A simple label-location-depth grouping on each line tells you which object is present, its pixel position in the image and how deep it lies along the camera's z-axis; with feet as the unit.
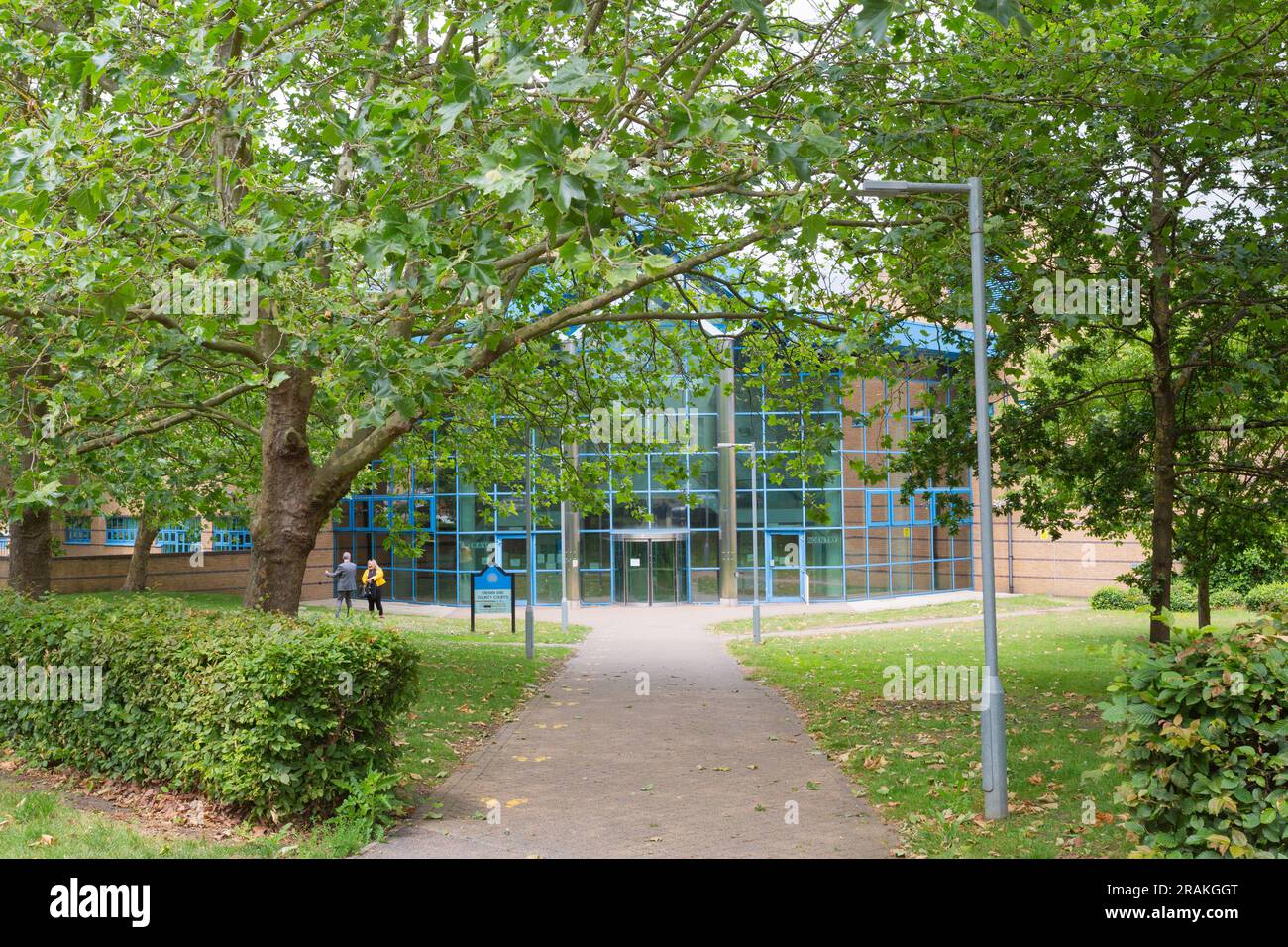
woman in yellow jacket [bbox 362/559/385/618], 79.01
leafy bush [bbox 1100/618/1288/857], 15.38
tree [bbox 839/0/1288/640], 30.66
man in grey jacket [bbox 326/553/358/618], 80.07
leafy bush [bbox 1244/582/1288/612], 83.15
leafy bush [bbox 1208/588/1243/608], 87.35
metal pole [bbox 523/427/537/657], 57.11
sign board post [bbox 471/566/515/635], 73.56
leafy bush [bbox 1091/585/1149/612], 92.09
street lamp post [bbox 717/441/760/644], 68.69
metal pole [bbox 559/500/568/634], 77.55
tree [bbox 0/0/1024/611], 18.22
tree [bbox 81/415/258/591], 45.89
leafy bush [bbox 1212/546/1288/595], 86.58
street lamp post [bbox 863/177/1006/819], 23.72
